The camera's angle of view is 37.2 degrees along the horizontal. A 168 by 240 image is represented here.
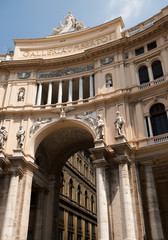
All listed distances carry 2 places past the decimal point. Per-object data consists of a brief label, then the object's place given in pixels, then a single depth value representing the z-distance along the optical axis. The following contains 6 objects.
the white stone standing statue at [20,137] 22.61
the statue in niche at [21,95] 26.66
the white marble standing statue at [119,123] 20.37
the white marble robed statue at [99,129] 21.10
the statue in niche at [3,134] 22.94
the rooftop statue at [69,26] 32.97
